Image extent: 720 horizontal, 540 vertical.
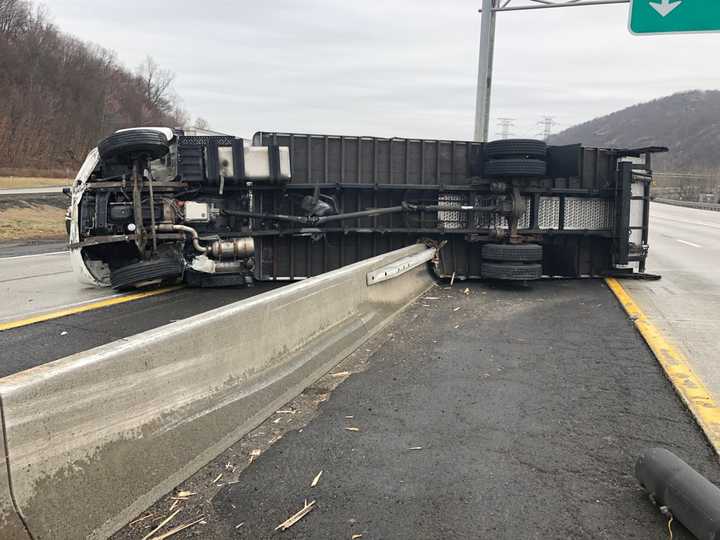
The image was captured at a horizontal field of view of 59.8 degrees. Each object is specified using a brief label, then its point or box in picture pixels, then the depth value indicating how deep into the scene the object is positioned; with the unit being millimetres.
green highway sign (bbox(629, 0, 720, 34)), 9781
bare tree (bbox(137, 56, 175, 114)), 110812
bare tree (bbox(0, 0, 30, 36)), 74938
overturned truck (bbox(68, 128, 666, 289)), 8445
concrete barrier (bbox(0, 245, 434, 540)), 2439
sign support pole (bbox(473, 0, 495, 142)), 16391
